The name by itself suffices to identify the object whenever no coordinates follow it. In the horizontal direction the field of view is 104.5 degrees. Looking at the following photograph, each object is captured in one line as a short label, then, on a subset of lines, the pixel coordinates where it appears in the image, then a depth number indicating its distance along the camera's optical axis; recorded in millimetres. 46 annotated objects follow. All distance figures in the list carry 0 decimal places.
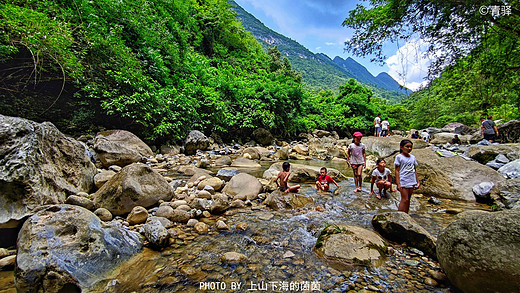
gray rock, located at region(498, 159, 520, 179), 5594
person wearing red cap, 6013
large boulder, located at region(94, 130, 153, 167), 6836
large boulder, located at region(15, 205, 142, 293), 1906
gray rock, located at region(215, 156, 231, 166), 9819
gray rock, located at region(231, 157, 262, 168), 9720
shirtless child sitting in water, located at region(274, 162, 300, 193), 5781
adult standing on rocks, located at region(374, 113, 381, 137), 16969
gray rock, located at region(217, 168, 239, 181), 7238
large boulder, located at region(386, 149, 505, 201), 5496
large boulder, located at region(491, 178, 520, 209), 4285
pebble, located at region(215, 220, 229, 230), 3779
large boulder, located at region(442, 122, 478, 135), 20022
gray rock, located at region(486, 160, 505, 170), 6548
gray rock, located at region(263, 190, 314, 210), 4949
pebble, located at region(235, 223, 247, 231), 3786
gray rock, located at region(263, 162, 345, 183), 7568
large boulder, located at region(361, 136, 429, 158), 11269
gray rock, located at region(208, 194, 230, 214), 4438
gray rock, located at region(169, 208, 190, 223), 3935
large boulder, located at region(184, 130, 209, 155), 11320
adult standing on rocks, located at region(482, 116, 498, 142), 11562
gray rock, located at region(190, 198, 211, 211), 4461
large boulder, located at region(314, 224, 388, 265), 2779
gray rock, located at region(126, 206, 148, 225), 3639
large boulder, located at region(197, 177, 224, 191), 5770
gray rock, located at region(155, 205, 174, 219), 3945
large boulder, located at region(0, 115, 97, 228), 2668
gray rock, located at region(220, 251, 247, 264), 2791
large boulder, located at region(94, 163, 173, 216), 3848
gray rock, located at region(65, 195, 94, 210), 3537
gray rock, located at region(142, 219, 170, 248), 2990
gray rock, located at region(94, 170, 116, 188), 4809
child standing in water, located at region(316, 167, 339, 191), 6281
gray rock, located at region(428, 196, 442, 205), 5289
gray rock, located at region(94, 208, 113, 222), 3562
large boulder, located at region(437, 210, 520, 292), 1760
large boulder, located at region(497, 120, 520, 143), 11492
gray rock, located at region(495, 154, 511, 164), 6662
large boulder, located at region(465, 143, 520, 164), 6890
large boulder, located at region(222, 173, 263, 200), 5517
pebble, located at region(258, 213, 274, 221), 4290
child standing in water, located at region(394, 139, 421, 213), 4062
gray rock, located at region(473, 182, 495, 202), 5156
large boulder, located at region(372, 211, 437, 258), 2990
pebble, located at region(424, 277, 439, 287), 2355
